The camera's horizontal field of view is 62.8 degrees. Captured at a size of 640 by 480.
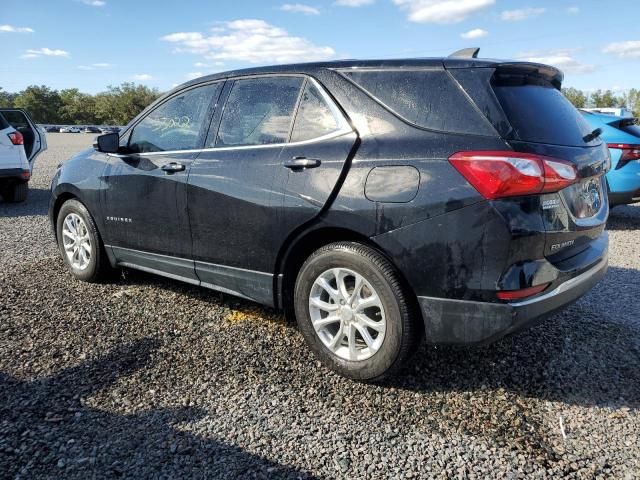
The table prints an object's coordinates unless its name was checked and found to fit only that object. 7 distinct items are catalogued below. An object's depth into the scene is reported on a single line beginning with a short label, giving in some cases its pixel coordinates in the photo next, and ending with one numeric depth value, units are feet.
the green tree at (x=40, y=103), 369.50
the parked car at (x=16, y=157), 30.71
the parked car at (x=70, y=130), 238.68
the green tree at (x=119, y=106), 368.68
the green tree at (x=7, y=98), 390.01
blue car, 23.59
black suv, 8.41
